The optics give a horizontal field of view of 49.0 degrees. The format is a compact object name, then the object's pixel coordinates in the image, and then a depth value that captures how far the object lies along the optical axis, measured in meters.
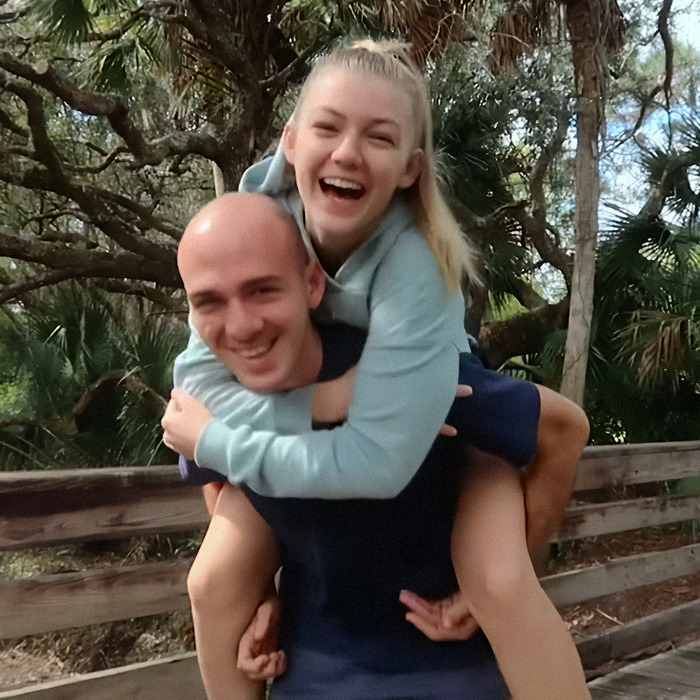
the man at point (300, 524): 0.93
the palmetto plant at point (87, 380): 4.96
